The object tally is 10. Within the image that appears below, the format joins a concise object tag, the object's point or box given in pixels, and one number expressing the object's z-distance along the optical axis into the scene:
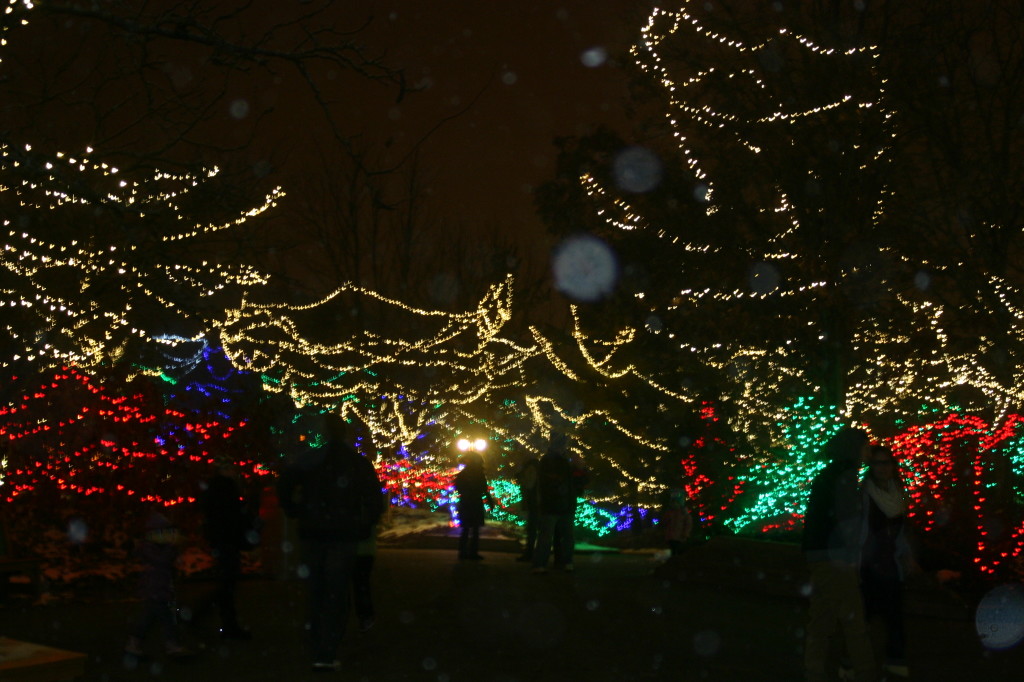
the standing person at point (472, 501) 17.72
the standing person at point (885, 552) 8.39
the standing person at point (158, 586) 8.66
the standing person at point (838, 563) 7.55
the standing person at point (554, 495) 15.69
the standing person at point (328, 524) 8.16
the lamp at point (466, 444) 28.54
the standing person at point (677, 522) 20.03
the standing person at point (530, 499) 17.36
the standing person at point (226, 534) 9.66
